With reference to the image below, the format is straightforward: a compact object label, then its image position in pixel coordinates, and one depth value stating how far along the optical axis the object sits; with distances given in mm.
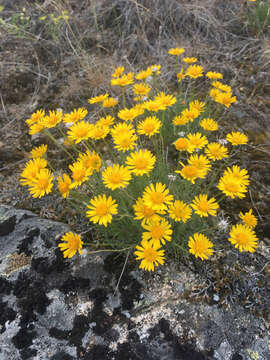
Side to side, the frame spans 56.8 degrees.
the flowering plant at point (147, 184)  211
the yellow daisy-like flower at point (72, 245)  210
